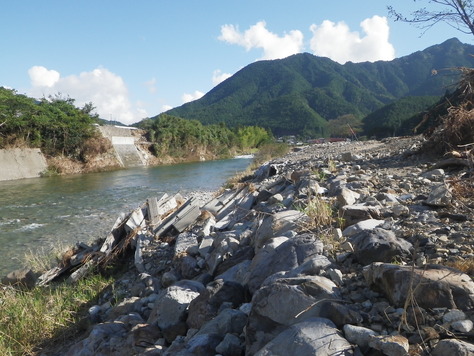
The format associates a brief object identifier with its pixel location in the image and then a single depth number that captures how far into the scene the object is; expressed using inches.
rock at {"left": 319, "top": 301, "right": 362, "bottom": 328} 66.3
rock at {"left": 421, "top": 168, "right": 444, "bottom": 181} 184.3
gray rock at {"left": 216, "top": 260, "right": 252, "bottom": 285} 116.2
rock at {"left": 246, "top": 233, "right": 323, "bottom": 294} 99.3
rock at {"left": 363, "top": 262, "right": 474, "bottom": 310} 64.4
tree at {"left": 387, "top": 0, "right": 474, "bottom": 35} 186.1
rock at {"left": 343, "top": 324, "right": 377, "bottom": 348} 61.0
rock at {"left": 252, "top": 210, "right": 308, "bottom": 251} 131.4
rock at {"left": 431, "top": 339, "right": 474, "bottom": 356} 52.8
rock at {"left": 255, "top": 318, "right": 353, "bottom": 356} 59.7
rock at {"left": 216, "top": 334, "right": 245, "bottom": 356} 77.1
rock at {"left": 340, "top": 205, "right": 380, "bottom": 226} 125.6
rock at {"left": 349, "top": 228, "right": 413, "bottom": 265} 89.9
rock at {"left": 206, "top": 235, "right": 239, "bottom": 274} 142.9
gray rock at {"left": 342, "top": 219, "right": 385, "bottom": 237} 111.4
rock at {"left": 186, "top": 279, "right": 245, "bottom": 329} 99.5
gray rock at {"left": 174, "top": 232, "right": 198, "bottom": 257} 174.0
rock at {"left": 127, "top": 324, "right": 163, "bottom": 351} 102.0
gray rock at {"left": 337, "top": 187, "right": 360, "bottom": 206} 147.4
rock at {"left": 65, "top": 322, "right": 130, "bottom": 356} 103.8
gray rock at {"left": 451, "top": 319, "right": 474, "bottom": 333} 58.2
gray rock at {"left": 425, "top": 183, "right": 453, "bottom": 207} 126.1
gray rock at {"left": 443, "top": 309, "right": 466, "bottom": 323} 61.0
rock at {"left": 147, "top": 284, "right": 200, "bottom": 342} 104.1
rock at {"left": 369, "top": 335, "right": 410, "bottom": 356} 56.2
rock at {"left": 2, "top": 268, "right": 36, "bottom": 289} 201.8
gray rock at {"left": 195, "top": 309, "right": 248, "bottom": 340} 84.0
